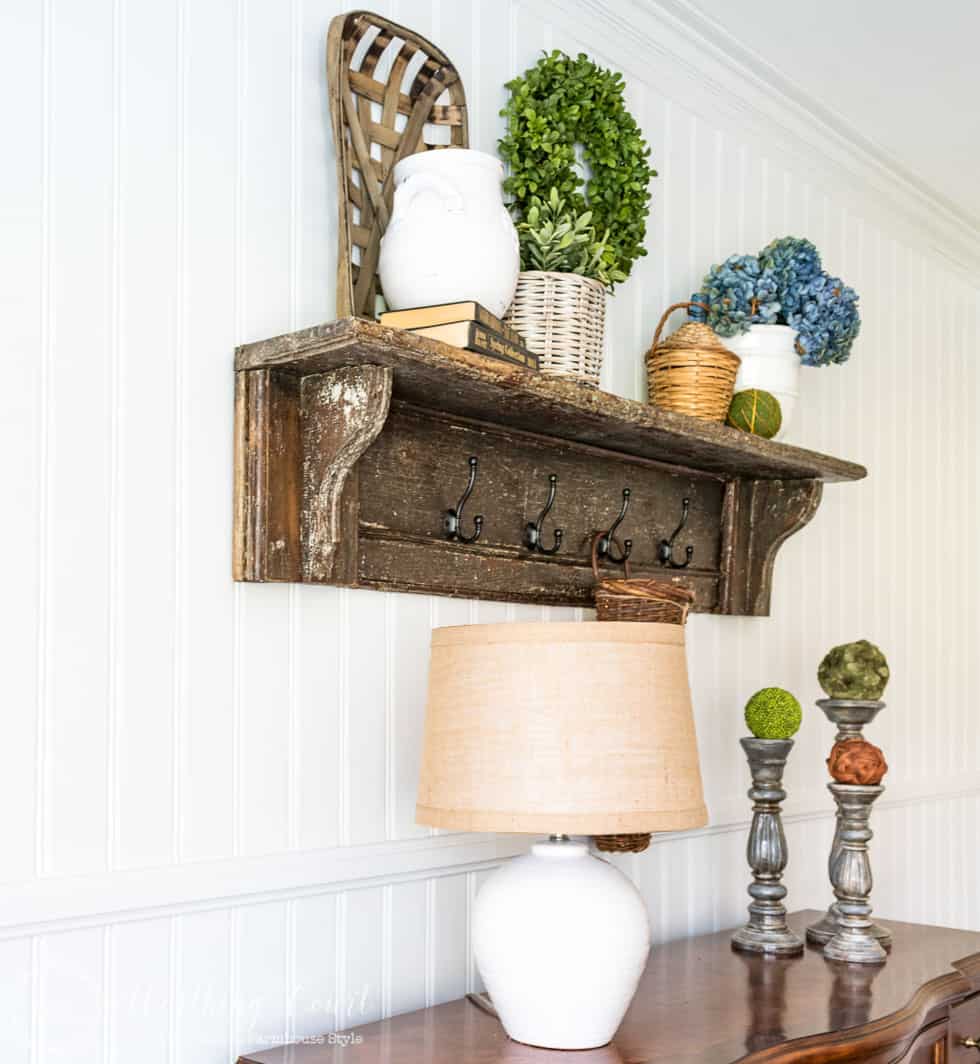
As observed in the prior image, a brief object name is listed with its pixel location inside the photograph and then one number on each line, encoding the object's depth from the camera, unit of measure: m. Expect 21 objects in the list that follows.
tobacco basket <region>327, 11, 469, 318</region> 1.72
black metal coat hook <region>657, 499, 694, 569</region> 2.28
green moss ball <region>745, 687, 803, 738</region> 2.19
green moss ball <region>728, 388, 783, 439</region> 2.27
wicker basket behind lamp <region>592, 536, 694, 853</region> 1.98
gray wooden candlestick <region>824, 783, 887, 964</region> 2.10
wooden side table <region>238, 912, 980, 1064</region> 1.56
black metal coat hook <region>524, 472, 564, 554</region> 2.01
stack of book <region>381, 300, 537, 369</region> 1.63
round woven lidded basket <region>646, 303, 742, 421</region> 2.17
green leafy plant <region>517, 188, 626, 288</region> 1.90
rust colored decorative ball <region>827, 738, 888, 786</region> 2.21
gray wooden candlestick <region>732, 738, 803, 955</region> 2.17
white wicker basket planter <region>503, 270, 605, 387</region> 1.85
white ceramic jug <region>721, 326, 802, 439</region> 2.35
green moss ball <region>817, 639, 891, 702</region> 2.27
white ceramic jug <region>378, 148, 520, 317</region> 1.69
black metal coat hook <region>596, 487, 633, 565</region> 2.13
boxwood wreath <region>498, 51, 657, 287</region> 1.97
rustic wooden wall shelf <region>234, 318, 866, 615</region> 1.61
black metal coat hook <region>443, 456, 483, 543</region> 1.87
